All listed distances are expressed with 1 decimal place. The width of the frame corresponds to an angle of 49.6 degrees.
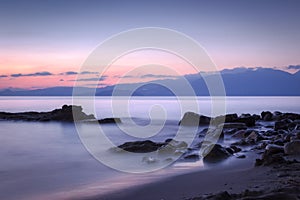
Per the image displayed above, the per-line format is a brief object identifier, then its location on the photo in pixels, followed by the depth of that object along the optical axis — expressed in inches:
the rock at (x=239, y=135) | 571.0
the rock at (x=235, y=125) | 739.0
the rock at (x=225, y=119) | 842.8
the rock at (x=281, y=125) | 671.5
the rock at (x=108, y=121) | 987.9
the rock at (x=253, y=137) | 497.2
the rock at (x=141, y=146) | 446.0
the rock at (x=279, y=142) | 440.1
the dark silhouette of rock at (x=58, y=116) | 1033.9
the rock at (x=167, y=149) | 422.9
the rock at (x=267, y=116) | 992.2
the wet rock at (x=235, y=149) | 419.2
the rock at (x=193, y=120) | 870.4
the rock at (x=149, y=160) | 378.9
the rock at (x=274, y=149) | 330.9
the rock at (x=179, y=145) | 443.5
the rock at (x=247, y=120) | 815.5
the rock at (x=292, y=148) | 348.8
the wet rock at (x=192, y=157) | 382.5
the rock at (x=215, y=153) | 369.7
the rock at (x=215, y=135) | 546.2
